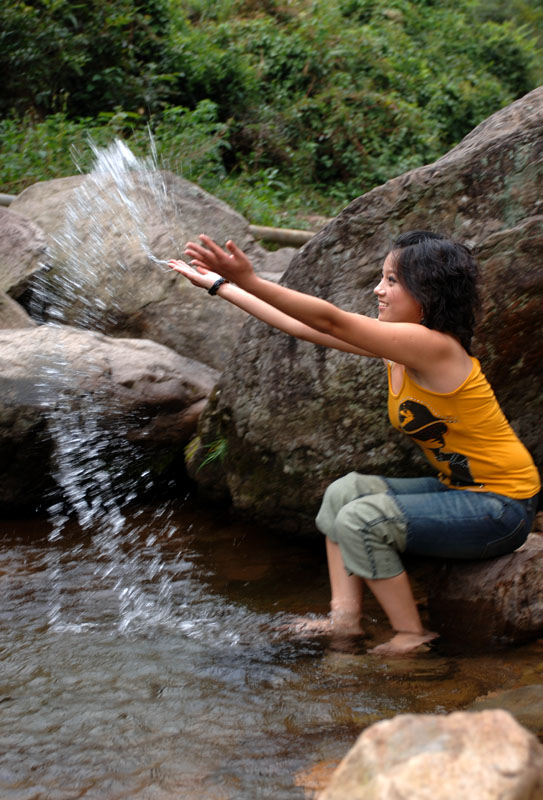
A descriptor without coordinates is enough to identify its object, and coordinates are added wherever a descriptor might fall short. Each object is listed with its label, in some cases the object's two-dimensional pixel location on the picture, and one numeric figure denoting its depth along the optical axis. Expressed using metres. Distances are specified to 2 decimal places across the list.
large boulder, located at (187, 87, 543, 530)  3.20
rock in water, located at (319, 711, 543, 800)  1.14
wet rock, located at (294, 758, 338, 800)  1.80
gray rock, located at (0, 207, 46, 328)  5.36
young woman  2.69
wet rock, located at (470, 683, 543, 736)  2.06
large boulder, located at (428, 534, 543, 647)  2.72
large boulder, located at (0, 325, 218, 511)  4.01
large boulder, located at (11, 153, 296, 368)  5.28
